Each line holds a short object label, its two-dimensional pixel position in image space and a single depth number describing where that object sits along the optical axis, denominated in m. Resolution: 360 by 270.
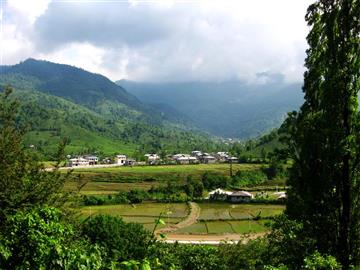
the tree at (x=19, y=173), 12.02
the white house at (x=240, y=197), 83.69
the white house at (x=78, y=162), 162.07
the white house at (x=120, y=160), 175.38
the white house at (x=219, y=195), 87.55
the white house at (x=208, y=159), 184.20
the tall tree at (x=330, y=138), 13.31
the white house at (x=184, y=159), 174.62
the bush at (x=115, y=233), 31.75
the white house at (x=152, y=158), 177.38
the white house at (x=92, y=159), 172.85
